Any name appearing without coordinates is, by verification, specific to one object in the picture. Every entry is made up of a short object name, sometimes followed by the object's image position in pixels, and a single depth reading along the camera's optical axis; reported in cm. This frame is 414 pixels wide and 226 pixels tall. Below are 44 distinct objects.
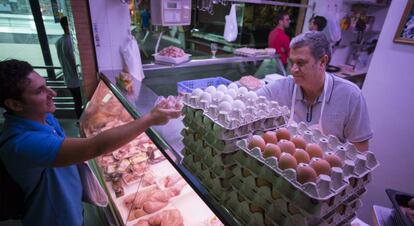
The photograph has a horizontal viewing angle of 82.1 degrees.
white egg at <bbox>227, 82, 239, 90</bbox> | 153
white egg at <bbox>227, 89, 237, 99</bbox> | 140
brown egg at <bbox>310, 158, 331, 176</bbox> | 85
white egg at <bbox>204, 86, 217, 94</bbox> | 139
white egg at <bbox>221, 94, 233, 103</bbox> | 128
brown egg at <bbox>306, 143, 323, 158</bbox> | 94
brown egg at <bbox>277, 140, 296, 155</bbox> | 94
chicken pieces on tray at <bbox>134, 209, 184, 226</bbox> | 186
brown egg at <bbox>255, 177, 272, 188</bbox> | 91
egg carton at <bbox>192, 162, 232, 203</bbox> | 114
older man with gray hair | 188
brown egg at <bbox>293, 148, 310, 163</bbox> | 90
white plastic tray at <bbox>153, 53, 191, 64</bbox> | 361
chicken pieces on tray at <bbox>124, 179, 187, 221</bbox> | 203
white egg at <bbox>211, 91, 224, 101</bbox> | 131
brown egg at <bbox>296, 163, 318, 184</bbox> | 80
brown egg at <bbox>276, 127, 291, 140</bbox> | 106
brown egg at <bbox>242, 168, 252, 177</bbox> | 100
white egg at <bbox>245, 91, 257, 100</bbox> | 139
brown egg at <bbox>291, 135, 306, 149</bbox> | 100
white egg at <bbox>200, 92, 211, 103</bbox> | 129
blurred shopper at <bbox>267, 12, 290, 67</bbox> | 482
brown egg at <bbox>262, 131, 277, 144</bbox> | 103
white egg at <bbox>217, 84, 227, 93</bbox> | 144
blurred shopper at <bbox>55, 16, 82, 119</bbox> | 438
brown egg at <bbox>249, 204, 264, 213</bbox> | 97
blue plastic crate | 298
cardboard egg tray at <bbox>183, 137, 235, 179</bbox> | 111
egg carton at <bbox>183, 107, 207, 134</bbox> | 123
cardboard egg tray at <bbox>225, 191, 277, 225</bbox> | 96
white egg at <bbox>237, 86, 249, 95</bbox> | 146
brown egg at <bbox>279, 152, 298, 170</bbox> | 85
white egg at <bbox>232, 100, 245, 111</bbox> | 122
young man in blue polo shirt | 122
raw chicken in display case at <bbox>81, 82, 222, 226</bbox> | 193
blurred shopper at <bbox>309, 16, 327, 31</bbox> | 529
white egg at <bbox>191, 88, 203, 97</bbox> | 134
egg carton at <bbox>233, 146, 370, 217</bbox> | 77
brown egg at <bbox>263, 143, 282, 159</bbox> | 92
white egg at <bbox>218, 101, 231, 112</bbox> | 119
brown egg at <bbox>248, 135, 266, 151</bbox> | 98
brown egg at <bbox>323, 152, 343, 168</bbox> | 89
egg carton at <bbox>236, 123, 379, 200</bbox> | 77
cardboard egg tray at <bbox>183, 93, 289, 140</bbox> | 109
